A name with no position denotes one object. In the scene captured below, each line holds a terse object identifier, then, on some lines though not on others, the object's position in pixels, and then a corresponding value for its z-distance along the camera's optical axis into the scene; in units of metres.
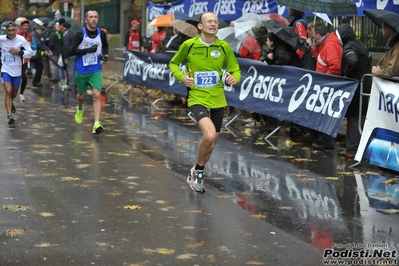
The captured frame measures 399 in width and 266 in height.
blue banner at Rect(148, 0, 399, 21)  30.49
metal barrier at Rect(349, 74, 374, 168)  22.63
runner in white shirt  30.32
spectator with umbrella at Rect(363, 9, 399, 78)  21.23
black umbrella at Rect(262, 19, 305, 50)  27.46
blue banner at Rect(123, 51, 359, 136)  23.61
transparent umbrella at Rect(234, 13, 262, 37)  31.21
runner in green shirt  17.89
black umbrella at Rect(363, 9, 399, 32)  21.44
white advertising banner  20.62
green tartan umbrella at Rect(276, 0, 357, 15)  26.08
